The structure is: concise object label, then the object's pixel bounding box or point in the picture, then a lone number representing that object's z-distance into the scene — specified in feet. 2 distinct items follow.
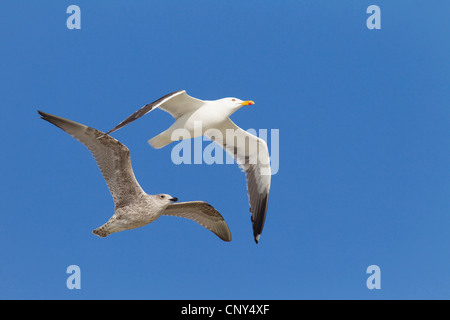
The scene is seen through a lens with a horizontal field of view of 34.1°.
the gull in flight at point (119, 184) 23.86
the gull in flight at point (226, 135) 25.95
